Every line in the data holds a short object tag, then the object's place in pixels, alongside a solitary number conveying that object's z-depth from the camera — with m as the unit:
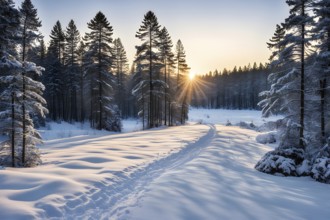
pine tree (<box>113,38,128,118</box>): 61.34
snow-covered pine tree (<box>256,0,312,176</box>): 14.27
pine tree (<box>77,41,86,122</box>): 42.24
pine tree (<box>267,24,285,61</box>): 33.63
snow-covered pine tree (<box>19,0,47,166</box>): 12.07
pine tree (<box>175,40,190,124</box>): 46.75
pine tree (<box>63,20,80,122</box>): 42.16
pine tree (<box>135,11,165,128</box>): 33.34
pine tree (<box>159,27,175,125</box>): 39.03
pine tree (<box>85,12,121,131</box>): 31.25
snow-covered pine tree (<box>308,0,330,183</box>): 14.23
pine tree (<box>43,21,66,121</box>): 40.03
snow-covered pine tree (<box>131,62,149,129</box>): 34.21
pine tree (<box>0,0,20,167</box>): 11.66
